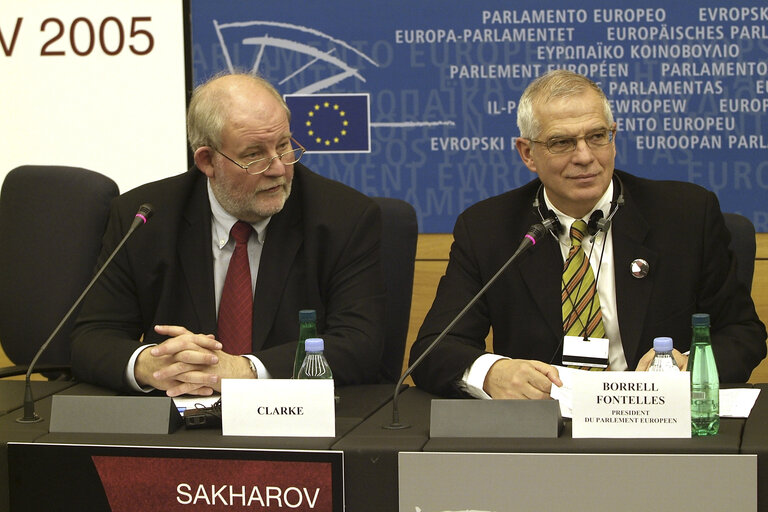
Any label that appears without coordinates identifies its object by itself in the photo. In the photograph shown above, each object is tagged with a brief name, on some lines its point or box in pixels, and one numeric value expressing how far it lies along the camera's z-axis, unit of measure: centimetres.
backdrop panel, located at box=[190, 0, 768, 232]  761
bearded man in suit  566
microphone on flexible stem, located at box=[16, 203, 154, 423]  456
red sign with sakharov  389
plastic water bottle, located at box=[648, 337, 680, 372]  418
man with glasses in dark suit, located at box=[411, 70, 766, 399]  537
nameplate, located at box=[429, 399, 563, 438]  397
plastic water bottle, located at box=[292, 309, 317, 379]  461
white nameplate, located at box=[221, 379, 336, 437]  404
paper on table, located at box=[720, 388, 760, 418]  422
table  372
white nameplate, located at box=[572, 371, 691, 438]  384
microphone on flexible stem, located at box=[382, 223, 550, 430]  423
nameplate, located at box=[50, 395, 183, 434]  425
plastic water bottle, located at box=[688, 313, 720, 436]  407
